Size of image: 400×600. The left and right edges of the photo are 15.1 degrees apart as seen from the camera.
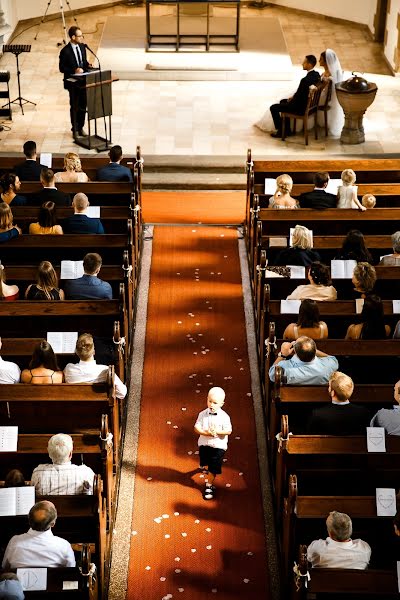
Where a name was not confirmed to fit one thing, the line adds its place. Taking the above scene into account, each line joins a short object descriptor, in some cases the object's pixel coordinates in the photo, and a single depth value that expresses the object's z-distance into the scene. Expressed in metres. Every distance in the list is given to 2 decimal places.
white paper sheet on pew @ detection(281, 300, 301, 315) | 12.04
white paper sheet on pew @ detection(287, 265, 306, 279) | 12.90
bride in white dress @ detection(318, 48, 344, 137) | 20.34
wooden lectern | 19.62
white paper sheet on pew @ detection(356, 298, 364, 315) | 11.90
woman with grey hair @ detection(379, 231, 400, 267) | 12.97
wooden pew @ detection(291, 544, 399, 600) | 7.99
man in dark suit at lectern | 20.34
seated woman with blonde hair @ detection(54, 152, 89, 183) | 15.58
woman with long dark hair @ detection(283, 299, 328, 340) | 11.18
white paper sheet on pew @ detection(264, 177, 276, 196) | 15.64
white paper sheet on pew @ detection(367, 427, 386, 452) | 9.37
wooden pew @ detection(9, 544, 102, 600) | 7.81
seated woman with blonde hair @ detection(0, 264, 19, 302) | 12.38
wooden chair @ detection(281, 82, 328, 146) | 20.23
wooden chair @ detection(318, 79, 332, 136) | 20.77
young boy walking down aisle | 10.45
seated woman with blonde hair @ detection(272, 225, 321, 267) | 13.09
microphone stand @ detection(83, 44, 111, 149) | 19.76
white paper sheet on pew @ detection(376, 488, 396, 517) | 8.77
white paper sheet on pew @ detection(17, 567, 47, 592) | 8.04
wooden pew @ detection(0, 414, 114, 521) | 9.46
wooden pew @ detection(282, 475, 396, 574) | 8.71
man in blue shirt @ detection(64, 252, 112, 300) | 12.32
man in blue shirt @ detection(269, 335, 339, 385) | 10.49
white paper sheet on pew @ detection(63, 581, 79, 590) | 8.36
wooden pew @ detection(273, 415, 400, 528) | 9.29
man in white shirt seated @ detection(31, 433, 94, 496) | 9.02
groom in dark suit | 19.92
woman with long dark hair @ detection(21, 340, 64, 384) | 10.36
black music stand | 21.38
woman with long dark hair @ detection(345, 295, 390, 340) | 11.31
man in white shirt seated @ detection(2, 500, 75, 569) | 8.20
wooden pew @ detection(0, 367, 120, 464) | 10.06
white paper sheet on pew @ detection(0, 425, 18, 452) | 9.48
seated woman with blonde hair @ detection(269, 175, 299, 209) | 14.78
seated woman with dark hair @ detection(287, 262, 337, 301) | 12.12
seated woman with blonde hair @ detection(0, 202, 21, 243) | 13.57
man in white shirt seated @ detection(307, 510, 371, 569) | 8.26
